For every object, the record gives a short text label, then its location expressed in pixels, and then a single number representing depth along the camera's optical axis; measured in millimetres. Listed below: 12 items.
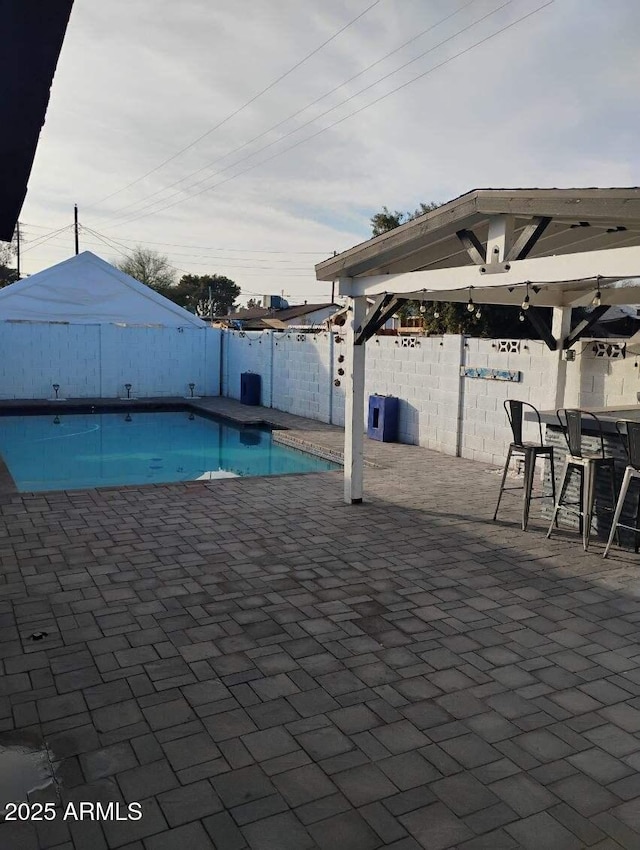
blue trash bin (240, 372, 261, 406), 16484
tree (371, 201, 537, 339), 16406
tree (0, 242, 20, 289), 41031
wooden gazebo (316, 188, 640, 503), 4383
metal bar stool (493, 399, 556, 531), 6129
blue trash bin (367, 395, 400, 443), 11195
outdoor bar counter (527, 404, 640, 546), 5801
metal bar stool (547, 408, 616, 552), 5551
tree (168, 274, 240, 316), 46438
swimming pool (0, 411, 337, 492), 10438
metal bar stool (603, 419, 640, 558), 5047
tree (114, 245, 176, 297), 44812
